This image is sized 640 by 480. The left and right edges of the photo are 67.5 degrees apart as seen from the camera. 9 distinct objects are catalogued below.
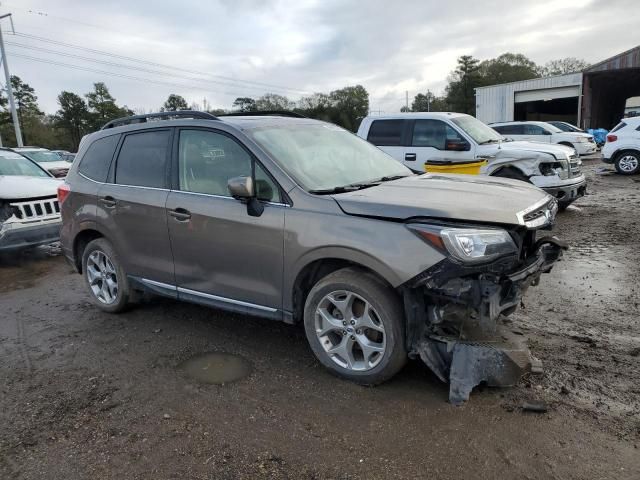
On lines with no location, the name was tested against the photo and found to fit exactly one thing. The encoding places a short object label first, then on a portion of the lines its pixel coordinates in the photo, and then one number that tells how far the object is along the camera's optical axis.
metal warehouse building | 33.22
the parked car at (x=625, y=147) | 14.25
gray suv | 3.02
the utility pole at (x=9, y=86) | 28.86
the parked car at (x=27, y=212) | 6.97
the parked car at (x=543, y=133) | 19.78
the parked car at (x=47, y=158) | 14.93
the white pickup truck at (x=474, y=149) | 8.65
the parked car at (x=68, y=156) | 26.17
